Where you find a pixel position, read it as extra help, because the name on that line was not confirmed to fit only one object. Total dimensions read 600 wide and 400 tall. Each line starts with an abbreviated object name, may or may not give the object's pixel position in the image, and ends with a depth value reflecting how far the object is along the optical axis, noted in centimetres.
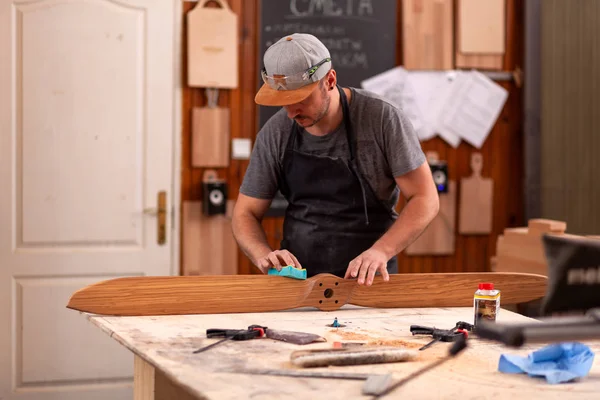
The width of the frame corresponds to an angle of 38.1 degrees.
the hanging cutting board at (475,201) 482
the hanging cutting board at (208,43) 436
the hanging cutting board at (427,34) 470
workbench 173
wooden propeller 255
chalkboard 447
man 299
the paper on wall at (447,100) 470
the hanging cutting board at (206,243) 443
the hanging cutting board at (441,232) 477
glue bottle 236
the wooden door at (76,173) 425
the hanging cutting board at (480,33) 479
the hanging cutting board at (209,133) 439
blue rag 185
